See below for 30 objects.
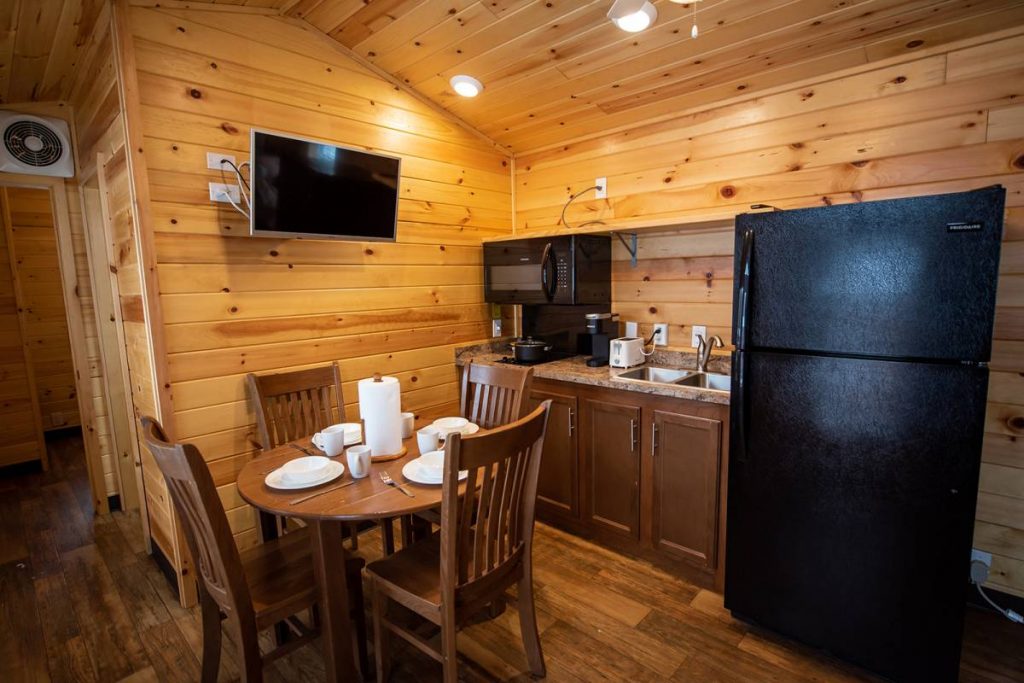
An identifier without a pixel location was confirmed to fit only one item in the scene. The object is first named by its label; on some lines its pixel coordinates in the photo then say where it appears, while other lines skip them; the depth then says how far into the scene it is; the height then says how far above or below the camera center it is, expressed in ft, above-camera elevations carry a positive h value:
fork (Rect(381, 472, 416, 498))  5.09 -2.07
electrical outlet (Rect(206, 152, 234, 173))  7.09 +1.89
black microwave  9.34 +0.32
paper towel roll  5.78 -1.49
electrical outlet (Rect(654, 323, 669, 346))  9.39 -0.95
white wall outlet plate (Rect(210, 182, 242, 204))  7.11 +1.47
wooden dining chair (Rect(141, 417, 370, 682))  4.23 -3.02
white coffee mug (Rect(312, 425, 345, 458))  6.03 -1.85
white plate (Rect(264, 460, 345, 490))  5.19 -2.02
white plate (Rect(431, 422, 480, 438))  6.65 -1.92
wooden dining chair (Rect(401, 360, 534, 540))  7.22 -1.71
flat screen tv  6.84 +1.53
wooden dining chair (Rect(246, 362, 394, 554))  7.30 -1.77
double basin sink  8.38 -1.64
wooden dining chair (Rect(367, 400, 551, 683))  4.51 -2.77
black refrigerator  4.83 -1.49
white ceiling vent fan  8.77 +2.76
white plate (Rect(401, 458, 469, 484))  5.27 -2.00
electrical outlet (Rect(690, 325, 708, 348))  8.88 -0.90
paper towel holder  6.03 -2.05
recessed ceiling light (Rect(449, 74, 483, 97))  8.10 +3.36
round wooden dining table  4.69 -2.08
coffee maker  9.35 -0.94
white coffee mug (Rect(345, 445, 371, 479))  5.43 -1.88
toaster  8.89 -1.22
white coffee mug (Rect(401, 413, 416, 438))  6.79 -1.85
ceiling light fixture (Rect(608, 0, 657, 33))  5.11 +2.94
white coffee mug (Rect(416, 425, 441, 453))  6.07 -1.87
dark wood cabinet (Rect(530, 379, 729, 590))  7.14 -3.03
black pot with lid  9.74 -1.26
